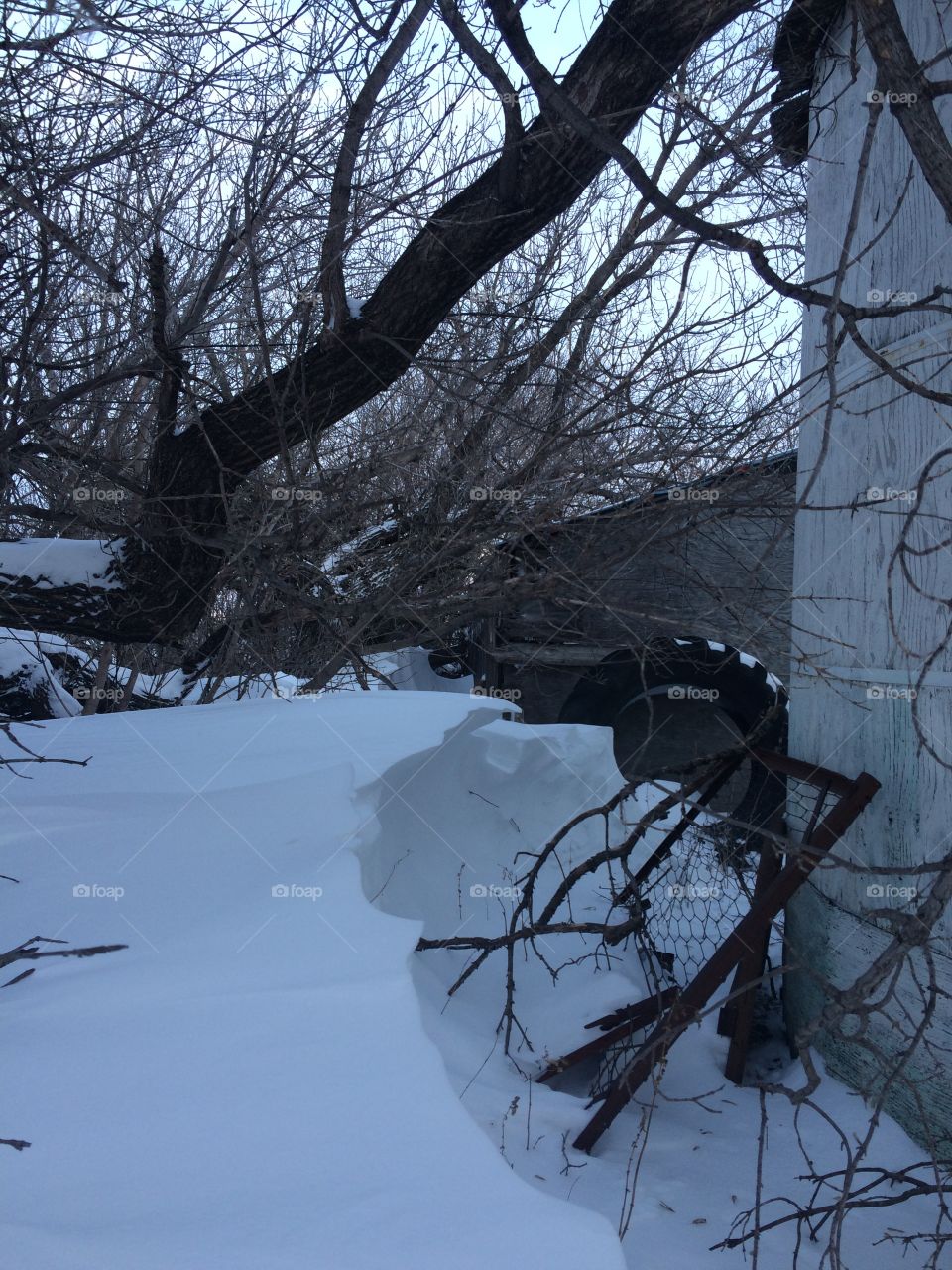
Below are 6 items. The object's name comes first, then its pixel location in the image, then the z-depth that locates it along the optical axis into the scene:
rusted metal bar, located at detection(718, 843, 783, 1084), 3.48
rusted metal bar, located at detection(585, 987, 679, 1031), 3.40
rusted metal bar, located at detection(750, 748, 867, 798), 3.49
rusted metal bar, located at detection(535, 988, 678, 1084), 3.30
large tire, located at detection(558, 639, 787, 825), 7.87
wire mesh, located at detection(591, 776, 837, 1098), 3.54
